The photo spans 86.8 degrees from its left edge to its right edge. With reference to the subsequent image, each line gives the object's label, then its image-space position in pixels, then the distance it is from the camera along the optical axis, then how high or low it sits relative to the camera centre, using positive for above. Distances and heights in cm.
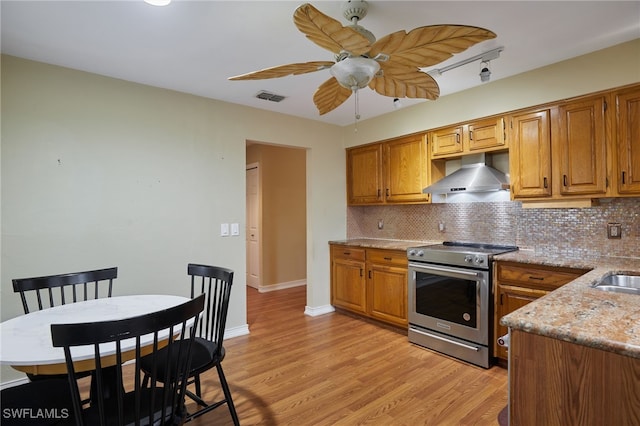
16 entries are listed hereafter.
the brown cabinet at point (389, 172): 379 +52
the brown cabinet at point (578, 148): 242 +49
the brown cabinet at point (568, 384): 99 -55
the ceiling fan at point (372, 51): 144 +80
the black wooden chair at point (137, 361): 118 -56
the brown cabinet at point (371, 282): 358 -78
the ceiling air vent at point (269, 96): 335 +122
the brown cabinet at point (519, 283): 244 -54
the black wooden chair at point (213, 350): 188 -79
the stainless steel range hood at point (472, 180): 310 +32
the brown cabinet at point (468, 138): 312 +74
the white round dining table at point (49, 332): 130 -52
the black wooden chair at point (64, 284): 201 -41
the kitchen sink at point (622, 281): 200 -42
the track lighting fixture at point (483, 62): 249 +118
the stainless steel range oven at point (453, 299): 280 -77
